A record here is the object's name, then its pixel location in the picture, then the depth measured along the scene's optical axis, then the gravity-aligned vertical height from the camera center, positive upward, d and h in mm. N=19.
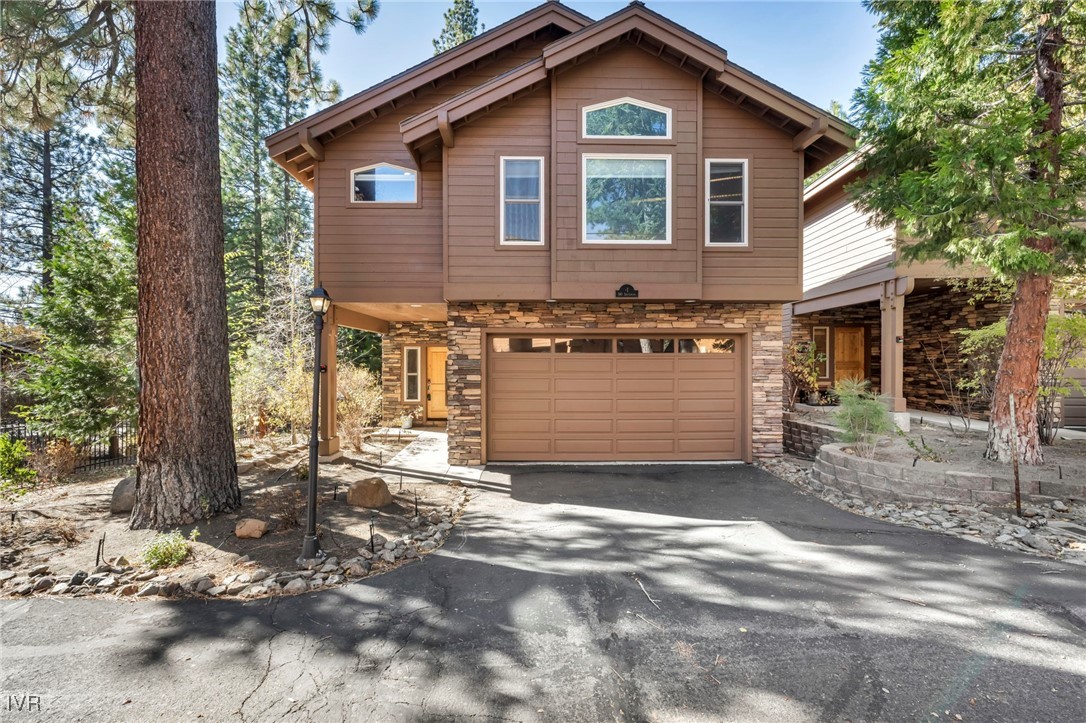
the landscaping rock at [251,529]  4484 -1670
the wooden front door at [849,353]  12414 +186
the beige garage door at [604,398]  8055 -673
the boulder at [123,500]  5176 -1593
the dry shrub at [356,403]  8797 -882
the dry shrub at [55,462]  6977 -1602
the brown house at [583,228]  7281 +2169
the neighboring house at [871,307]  8570 +1241
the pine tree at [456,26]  19734 +14597
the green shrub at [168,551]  3908 -1669
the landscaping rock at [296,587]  3597 -1808
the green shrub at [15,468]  5824 -1419
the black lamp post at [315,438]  4082 -727
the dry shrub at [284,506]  4766 -1716
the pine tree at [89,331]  7570 +526
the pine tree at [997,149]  4766 +2353
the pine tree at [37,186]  16047 +6437
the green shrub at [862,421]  6164 -844
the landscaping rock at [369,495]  5473 -1628
